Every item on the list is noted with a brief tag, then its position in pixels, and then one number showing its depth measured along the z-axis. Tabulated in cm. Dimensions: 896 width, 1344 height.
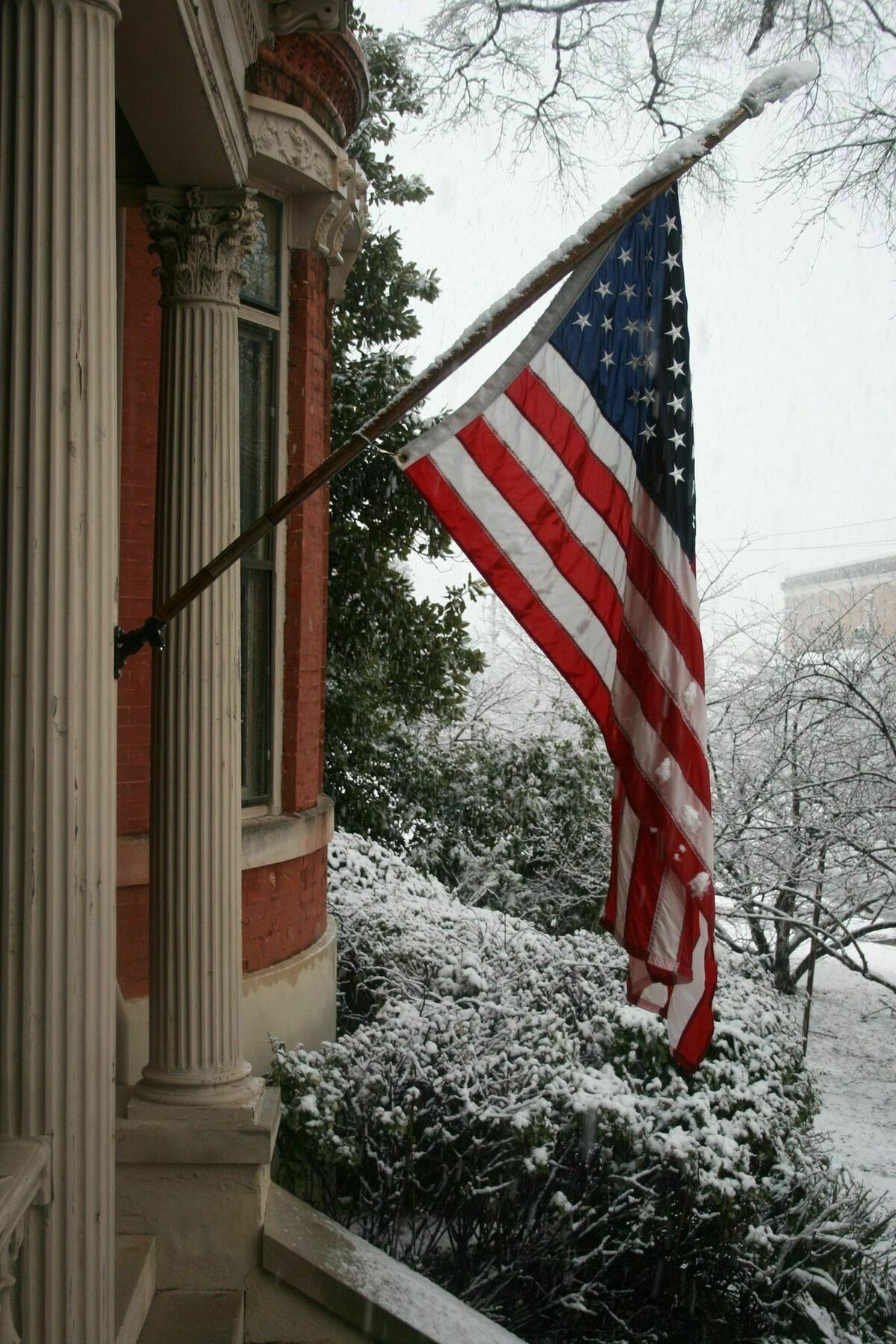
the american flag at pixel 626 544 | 376
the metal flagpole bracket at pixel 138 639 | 318
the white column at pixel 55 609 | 251
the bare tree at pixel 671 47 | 1155
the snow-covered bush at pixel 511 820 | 1334
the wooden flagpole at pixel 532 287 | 333
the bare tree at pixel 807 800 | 1364
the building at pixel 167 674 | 253
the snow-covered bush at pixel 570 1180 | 561
